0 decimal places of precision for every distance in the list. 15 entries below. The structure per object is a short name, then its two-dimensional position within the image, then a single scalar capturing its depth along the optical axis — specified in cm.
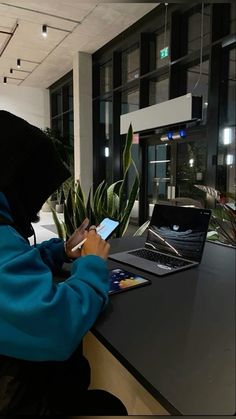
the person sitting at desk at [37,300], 52
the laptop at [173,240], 85
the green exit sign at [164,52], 374
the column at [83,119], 538
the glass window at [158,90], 421
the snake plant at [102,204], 231
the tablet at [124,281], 80
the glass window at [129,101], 487
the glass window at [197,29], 319
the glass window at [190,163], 337
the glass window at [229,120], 289
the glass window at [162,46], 388
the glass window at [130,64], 460
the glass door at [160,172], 398
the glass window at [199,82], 326
